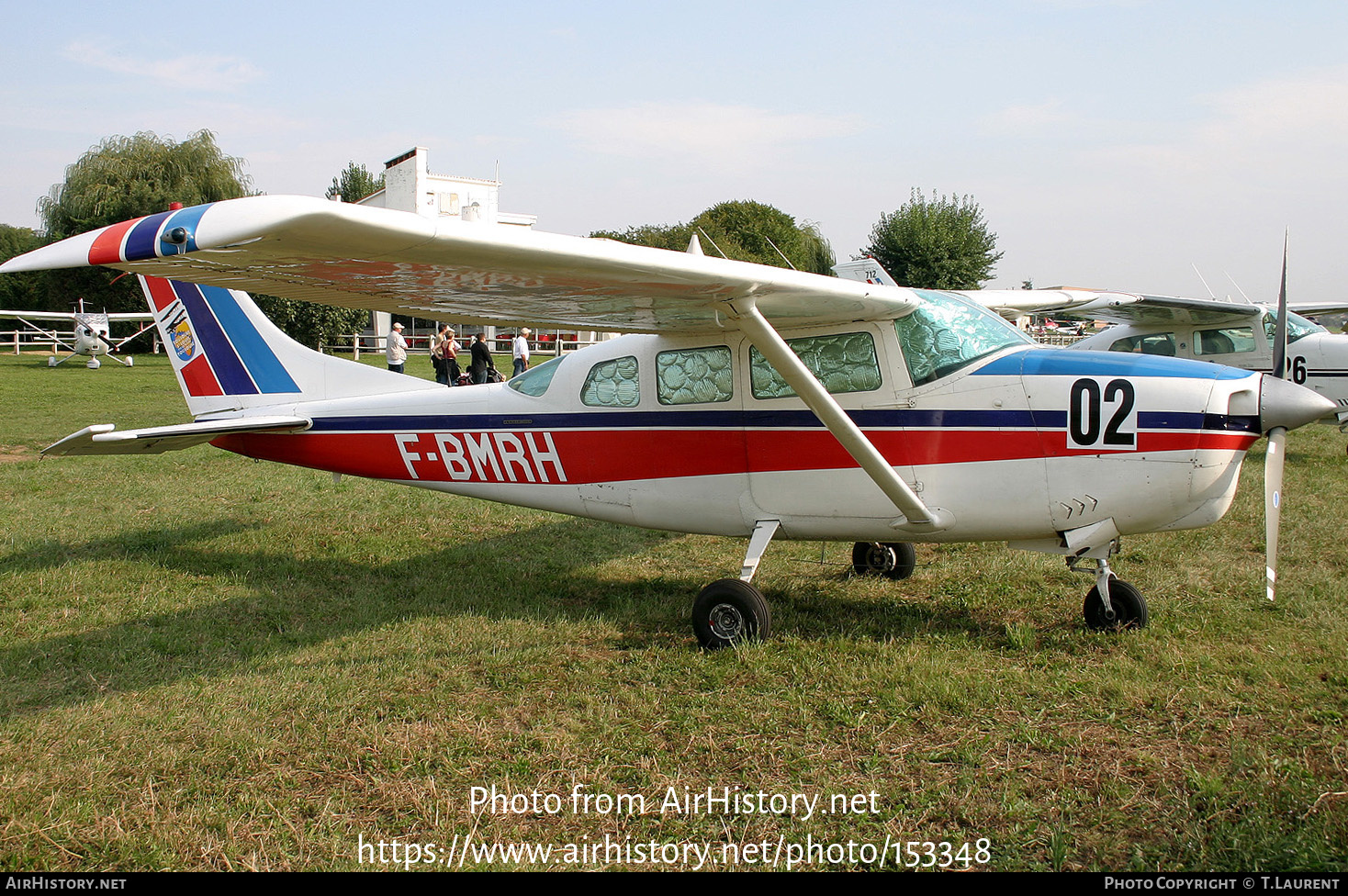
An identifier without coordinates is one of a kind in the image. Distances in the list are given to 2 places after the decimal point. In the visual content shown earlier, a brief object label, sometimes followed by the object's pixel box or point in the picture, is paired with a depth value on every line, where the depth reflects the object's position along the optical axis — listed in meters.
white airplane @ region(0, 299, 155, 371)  31.88
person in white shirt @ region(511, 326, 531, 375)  21.68
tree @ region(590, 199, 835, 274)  67.56
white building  57.62
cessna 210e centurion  4.09
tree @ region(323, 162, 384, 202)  101.38
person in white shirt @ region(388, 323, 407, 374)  18.58
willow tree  41.81
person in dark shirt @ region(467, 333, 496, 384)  19.06
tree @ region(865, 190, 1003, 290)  44.72
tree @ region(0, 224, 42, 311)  54.91
